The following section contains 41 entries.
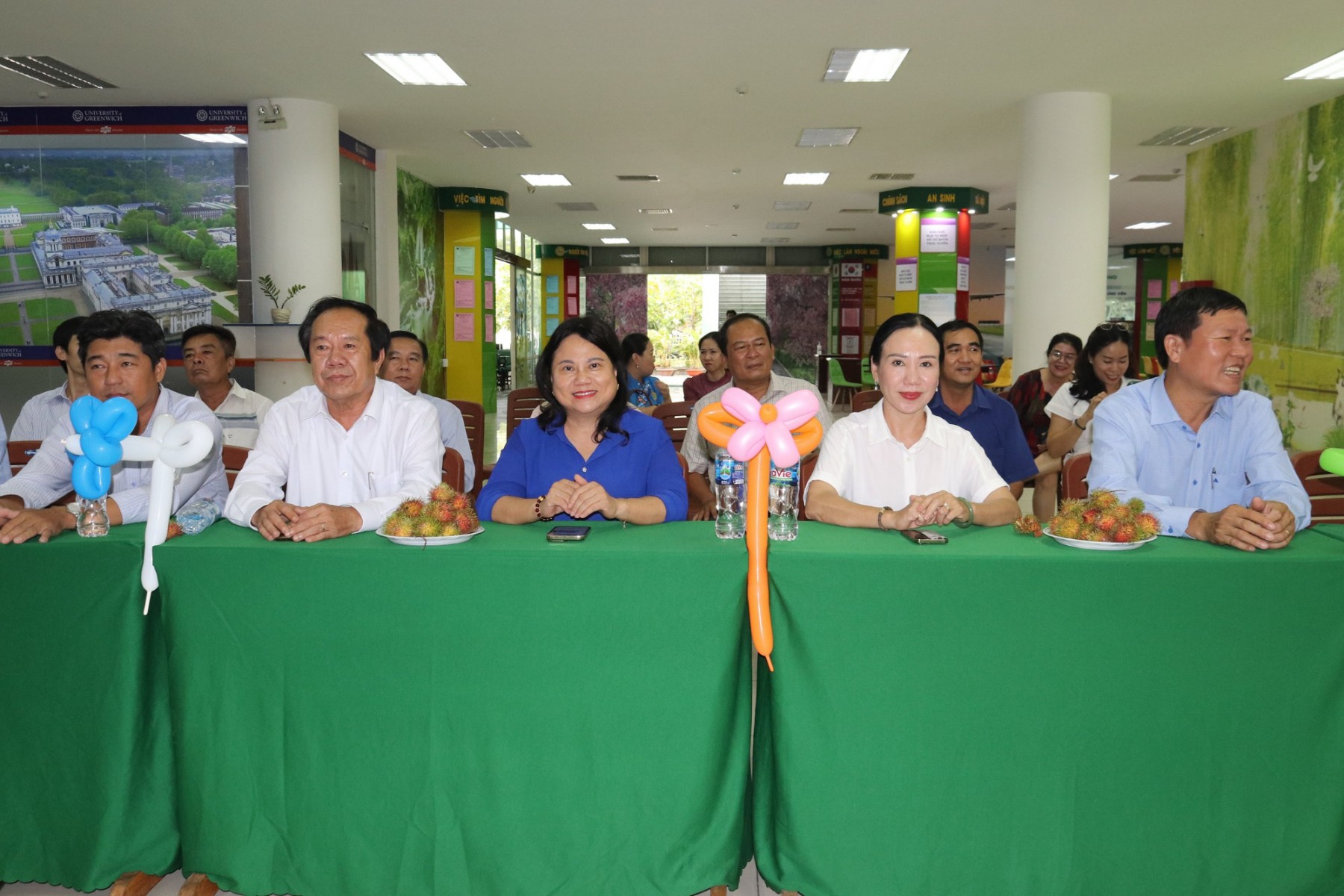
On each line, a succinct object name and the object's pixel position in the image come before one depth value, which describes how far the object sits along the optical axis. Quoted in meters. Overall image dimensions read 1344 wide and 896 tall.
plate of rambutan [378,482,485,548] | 2.08
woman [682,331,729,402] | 6.07
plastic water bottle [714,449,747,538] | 2.22
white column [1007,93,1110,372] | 8.38
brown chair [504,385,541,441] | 6.17
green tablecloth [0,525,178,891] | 2.07
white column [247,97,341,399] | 8.67
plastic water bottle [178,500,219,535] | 2.21
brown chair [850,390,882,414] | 5.39
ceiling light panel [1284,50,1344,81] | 7.62
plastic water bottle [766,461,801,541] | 2.15
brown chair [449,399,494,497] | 5.31
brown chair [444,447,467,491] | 3.61
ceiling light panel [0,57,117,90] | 7.57
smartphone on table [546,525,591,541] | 2.13
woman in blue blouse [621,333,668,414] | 6.62
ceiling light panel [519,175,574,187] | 13.20
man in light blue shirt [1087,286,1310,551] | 2.54
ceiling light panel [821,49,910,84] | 7.33
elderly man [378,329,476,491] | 4.70
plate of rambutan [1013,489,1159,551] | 1.98
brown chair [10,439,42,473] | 3.68
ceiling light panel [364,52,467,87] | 7.47
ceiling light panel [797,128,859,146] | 10.12
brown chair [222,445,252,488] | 3.43
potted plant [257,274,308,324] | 8.77
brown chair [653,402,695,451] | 5.23
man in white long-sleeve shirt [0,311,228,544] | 2.65
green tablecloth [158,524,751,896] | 2.00
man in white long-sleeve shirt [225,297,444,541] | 2.74
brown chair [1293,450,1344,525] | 2.92
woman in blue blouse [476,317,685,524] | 2.79
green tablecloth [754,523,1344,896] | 1.92
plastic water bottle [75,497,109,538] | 2.16
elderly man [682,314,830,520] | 4.02
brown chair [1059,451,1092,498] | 3.29
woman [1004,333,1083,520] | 5.60
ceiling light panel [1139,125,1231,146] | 10.15
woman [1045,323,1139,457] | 4.93
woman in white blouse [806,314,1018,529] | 2.66
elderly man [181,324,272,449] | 4.61
